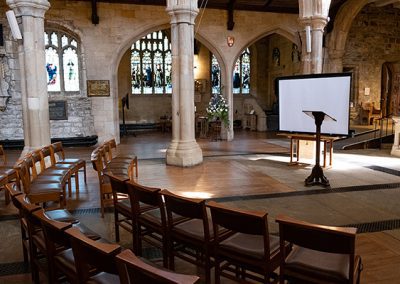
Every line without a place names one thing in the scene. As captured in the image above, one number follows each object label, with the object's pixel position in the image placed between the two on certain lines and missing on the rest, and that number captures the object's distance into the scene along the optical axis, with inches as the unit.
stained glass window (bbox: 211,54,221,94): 621.9
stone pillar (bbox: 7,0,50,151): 228.2
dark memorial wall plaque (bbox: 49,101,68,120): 399.5
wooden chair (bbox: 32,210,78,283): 77.5
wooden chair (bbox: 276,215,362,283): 71.1
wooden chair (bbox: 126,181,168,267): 104.4
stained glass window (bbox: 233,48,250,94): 642.8
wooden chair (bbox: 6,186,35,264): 105.3
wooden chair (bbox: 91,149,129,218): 157.5
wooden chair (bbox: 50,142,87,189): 199.7
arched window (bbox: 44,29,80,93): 400.7
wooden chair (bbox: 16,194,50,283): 90.4
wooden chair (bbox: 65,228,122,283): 62.8
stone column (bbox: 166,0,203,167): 268.1
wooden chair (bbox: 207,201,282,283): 82.0
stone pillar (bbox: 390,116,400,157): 315.3
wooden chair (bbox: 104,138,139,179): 211.0
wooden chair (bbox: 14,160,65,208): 142.9
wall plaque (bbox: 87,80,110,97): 396.5
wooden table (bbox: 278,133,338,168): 257.3
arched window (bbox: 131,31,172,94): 588.7
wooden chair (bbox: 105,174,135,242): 120.9
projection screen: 204.4
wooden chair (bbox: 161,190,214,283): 93.0
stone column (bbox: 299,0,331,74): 292.2
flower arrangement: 425.7
